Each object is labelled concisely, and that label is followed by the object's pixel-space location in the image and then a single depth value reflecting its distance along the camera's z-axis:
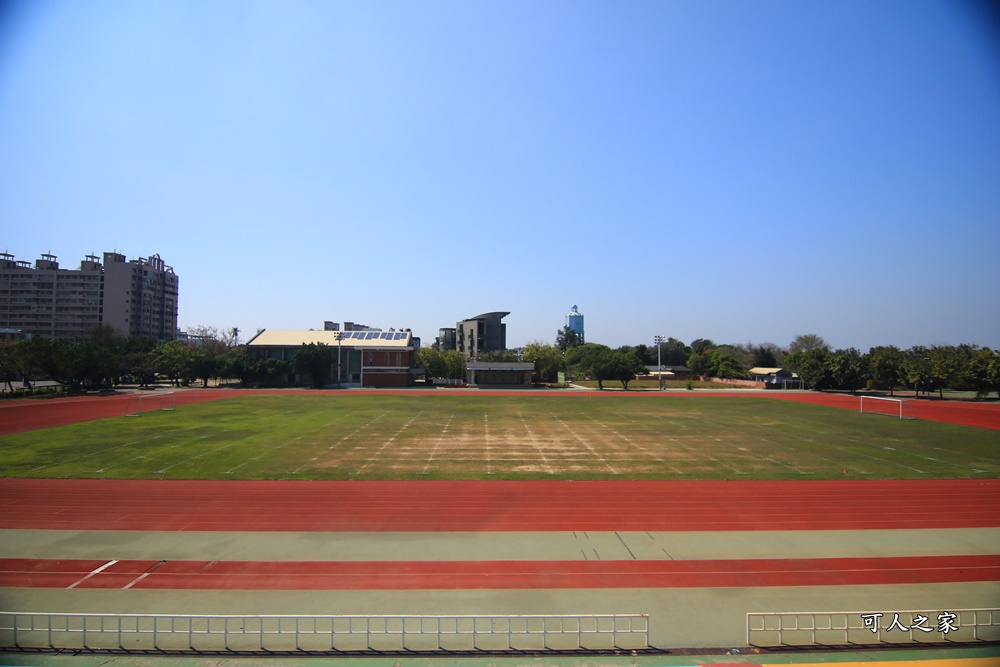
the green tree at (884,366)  61.38
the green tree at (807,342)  118.39
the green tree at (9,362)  50.22
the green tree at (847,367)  61.62
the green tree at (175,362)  66.06
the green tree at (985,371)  52.53
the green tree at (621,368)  68.69
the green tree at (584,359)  71.95
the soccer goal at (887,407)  42.53
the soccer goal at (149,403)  40.26
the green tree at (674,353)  127.19
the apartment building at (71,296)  105.81
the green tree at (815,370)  64.07
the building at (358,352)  68.69
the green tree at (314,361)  66.69
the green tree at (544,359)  81.50
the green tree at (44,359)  50.38
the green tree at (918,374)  57.44
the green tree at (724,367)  87.81
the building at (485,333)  101.62
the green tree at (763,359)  106.00
